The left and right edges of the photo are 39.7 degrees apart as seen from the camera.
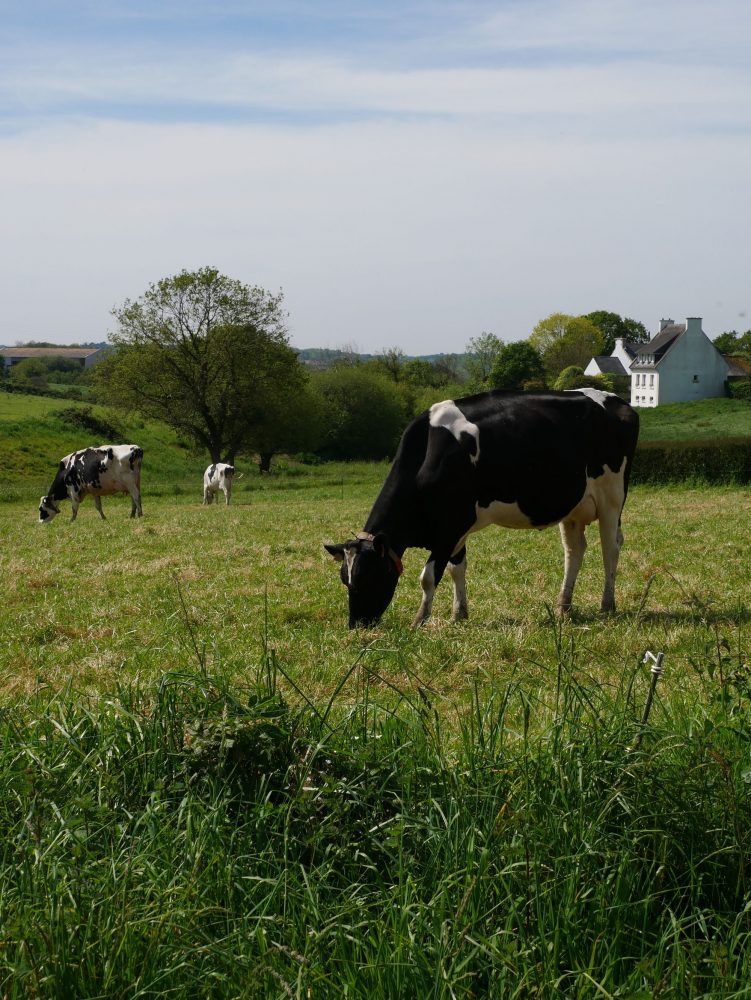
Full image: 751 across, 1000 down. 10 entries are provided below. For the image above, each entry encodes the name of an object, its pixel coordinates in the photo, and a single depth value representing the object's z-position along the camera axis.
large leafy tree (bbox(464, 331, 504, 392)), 126.94
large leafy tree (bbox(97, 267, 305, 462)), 53.94
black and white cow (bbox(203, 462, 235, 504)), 31.30
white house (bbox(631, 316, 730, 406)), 96.19
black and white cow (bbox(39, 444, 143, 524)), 26.39
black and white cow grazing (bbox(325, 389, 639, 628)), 9.52
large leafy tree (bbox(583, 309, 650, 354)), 140.12
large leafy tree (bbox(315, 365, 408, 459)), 74.06
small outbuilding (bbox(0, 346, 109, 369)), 177.34
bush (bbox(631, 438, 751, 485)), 28.12
